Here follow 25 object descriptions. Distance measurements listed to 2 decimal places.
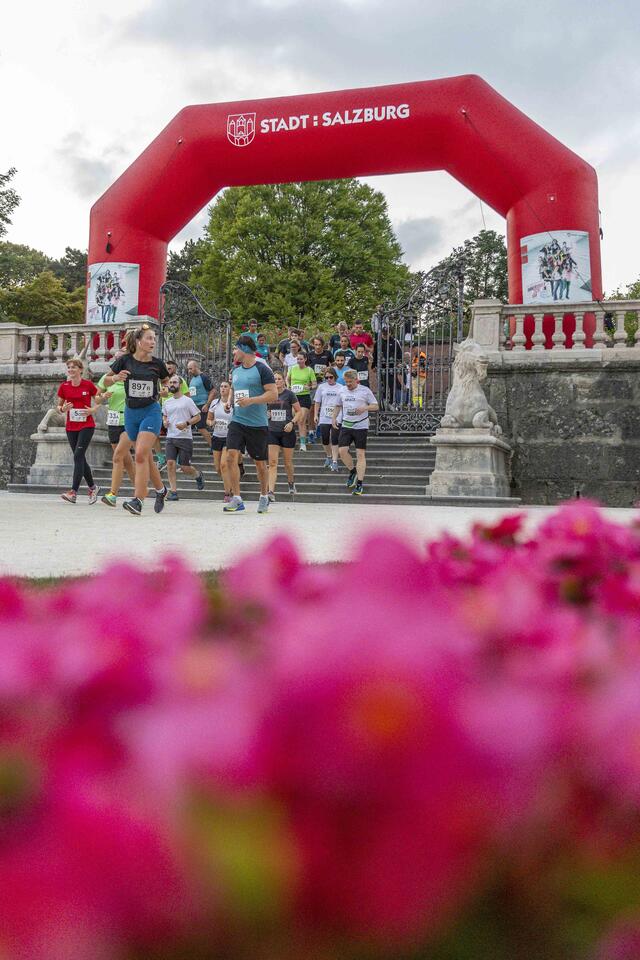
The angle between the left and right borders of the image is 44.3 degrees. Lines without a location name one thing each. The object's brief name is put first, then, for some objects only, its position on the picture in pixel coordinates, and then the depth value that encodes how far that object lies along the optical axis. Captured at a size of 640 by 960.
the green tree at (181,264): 60.18
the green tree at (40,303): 40.28
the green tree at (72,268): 59.55
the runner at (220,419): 10.94
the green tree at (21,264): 45.98
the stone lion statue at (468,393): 11.38
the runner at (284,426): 10.36
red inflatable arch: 13.45
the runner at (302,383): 13.54
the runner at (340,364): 13.82
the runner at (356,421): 10.90
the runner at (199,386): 13.52
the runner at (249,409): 8.12
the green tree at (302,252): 36.44
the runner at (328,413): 12.34
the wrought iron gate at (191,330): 15.90
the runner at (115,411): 10.81
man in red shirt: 14.42
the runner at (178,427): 10.50
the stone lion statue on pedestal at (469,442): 10.91
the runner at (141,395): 7.72
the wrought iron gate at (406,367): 14.66
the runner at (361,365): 13.79
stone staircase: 11.00
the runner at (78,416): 9.40
